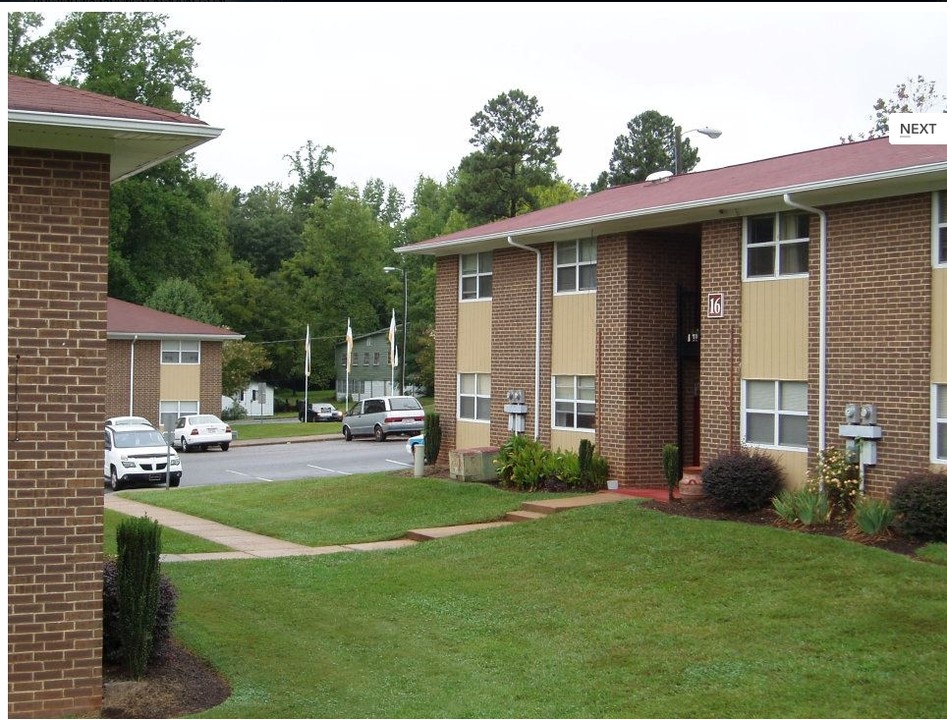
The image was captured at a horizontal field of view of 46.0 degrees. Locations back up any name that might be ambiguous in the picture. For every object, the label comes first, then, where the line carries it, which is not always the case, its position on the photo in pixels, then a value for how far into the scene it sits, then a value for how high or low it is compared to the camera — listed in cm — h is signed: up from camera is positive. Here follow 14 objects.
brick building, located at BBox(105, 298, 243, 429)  4691 +37
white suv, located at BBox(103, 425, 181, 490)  3100 -239
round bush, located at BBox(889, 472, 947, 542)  1412 -163
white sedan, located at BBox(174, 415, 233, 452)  4353 -236
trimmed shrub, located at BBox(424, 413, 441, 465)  2731 -152
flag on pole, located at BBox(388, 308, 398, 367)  5744 +145
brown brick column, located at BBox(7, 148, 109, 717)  885 -45
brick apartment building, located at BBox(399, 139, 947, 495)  1619 +114
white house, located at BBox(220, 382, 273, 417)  7738 -193
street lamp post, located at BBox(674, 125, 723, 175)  2947 +613
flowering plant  1653 -152
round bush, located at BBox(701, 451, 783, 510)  1754 -164
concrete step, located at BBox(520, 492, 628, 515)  1956 -227
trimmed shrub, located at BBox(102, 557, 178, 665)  989 -223
